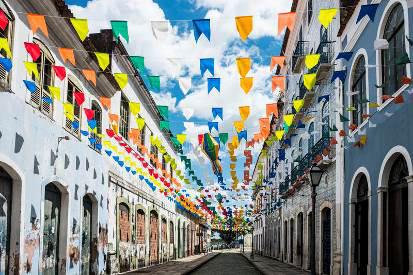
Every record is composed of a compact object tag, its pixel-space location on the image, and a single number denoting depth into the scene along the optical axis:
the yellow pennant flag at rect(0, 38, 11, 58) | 9.76
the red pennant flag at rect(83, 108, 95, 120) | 14.93
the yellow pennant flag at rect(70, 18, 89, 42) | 9.62
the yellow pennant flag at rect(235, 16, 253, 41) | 9.34
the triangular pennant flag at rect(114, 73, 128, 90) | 12.06
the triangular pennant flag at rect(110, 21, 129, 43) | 9.36
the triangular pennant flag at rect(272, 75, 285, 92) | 12.78
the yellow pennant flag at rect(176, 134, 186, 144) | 17.62
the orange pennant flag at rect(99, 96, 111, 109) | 15.94
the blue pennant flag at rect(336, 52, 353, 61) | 11.73
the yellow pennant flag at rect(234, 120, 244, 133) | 16.34
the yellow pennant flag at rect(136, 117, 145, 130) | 16.62
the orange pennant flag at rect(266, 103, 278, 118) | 14.85
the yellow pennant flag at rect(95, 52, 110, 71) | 11.11
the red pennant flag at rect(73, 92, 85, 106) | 14.25
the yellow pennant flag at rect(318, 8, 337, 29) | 9.72
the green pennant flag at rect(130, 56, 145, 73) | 10.78
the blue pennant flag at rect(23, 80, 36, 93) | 11.23
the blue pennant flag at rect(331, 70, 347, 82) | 12.89
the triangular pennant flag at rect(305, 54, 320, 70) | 11.77
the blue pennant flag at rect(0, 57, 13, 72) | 9.68
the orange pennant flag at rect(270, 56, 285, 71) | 11.45
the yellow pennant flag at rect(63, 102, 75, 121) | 13.77
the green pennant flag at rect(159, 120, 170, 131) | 18.35
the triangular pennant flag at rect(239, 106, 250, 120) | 13.98
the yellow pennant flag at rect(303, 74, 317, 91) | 13.09
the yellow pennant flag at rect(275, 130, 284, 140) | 17.58
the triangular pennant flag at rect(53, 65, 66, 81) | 11.80
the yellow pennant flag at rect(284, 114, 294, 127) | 16.05
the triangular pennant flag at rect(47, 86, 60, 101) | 12.28
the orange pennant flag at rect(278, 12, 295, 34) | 9.40
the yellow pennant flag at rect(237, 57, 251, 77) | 11.01
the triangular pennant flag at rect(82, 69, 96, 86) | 12.75
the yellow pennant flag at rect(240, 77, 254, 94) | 11.49
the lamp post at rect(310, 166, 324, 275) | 13.27
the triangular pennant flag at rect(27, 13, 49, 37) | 10.27
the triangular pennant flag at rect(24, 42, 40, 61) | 11.03
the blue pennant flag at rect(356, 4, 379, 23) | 9.84
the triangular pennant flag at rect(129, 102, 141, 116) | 14.90
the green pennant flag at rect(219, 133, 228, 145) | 17.80
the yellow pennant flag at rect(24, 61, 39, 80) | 11.05
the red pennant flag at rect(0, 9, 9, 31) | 9.71
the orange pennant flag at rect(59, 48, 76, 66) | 11.51
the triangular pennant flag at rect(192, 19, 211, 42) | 9.28
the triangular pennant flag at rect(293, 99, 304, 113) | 14.55
